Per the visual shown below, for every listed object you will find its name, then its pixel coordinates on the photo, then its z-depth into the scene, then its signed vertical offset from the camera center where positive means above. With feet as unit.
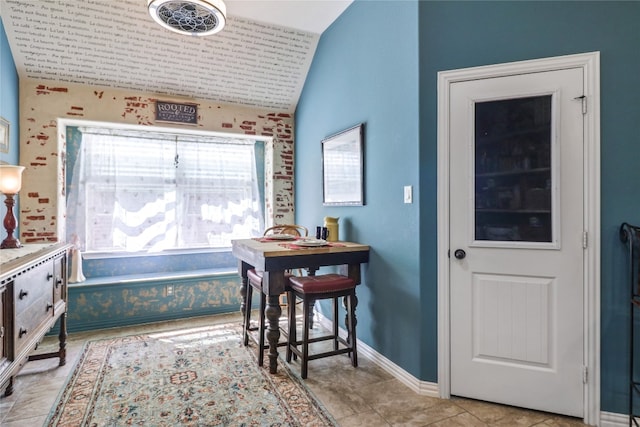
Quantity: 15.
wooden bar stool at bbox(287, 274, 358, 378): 7.93 -2.26
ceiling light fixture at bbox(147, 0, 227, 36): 7.91 +4.68
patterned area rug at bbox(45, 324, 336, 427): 6.37 -3.84
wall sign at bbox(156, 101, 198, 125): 12.45 +3.54
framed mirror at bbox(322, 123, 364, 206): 9.48 +1.18
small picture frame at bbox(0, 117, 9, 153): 9.34 +2.08
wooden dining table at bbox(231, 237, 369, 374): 7.88 -1.27
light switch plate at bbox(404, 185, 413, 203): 7.52 +0.28
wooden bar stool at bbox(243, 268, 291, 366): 8.63 -2.75
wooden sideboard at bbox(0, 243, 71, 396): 5.09 -1.59
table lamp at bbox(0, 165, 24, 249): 7.39 +0.45
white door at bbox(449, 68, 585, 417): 6.33 -0.66
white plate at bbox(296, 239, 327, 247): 8.45 -0.87
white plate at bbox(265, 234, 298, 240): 10.03 -0.84
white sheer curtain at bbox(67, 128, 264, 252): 12.59 +0.68
